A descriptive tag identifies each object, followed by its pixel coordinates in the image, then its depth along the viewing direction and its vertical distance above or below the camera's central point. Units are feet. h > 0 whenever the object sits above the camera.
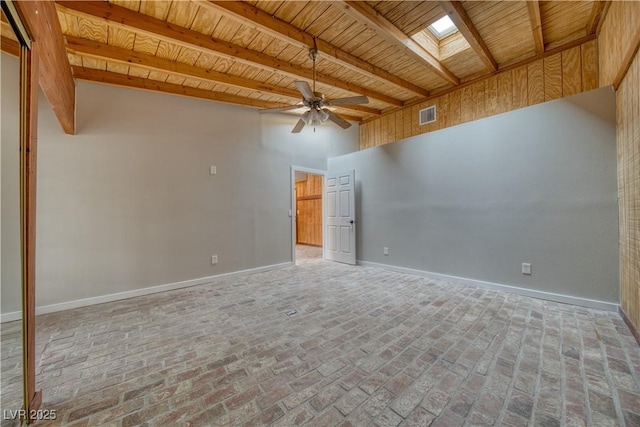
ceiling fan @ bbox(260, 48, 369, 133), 9.81 +4.54
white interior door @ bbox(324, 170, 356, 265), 17.35 -0.22
